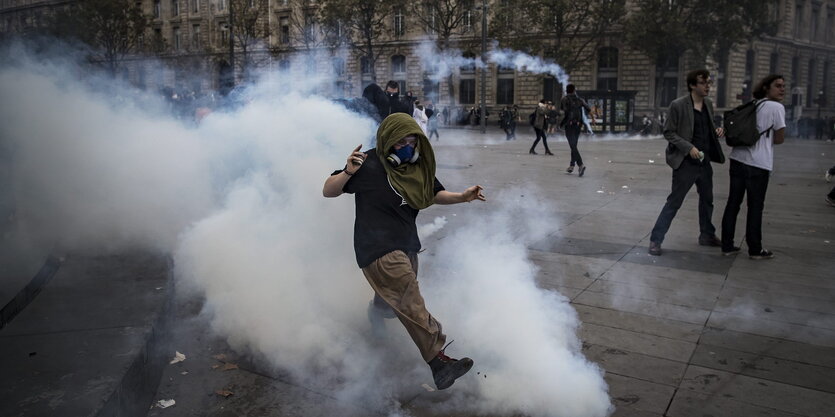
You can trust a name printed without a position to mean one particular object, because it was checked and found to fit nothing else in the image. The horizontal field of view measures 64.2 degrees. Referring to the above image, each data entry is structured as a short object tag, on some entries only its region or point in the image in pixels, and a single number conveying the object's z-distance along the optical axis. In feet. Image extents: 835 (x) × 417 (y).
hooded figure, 10.54
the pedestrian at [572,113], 41.93
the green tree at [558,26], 87.76
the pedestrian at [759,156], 19.42
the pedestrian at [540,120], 55.26
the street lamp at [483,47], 72.79
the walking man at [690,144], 19.83
